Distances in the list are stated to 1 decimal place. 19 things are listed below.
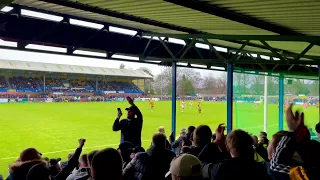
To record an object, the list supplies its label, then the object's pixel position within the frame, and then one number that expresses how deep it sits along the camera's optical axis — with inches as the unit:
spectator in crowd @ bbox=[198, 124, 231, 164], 85.5
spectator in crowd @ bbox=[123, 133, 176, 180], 92.6
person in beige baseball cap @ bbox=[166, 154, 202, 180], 56.9
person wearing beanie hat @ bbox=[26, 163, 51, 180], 72.4
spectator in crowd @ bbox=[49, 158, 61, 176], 108.0
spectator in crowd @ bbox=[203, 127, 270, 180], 61.8
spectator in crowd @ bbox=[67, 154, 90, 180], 87.2
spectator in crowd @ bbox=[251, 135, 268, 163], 121.1
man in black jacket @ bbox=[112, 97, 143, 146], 168.2
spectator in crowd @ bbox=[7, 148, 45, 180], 79.7
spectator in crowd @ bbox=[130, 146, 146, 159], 106.1
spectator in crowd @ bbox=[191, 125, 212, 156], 96.6
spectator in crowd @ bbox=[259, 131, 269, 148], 159.5
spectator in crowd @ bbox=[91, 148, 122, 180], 50.7
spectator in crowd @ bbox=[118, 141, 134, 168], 112.8
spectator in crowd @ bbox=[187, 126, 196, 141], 159.8
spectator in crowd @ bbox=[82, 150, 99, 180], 78.1
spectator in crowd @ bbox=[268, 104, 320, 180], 68.5
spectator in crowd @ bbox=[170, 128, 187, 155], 156.3
